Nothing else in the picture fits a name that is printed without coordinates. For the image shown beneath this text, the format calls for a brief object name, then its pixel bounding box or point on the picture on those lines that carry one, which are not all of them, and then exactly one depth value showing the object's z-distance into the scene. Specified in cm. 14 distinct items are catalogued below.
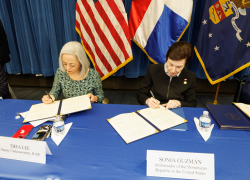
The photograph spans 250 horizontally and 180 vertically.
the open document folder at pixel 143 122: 91
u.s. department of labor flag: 201
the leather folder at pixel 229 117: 96
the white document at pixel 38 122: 99
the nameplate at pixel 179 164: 66
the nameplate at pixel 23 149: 73
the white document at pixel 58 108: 106
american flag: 243
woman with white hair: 146
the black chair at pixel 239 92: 158
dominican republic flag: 224
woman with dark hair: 127
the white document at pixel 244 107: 106
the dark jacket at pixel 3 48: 239
